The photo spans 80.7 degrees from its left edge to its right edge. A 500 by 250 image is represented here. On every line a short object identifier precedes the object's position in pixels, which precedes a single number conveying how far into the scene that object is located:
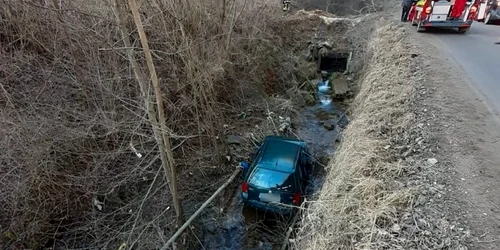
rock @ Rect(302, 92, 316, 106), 14.26
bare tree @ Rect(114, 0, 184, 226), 5.19
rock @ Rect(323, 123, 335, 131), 11.87
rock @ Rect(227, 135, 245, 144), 10.31
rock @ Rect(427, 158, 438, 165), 4.92
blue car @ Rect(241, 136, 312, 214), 6.84
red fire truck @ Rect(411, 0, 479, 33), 11.62
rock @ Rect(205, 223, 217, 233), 7.47
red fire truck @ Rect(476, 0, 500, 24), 12.60
